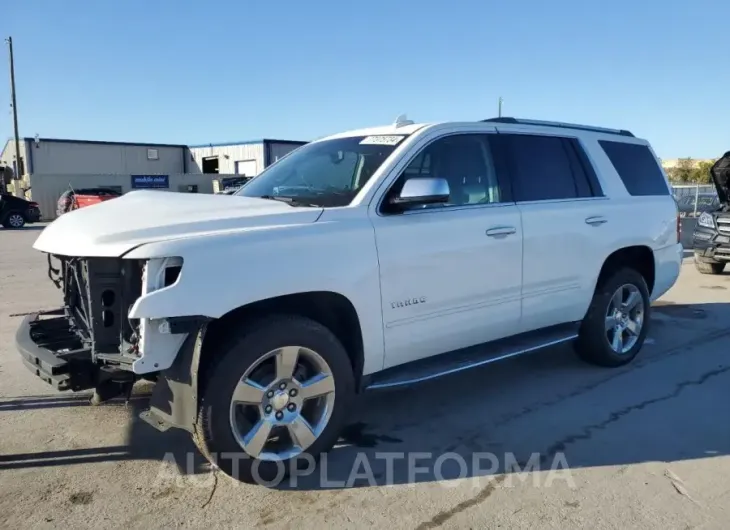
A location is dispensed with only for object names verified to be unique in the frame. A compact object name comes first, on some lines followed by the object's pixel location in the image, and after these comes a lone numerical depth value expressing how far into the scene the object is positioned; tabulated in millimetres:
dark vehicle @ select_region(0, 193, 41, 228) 24375
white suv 3129
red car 20797
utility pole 38719
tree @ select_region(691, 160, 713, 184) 50156
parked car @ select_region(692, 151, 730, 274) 10727
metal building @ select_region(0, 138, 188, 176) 42281
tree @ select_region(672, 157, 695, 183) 54612
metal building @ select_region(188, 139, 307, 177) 45056
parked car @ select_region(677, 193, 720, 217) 24656
